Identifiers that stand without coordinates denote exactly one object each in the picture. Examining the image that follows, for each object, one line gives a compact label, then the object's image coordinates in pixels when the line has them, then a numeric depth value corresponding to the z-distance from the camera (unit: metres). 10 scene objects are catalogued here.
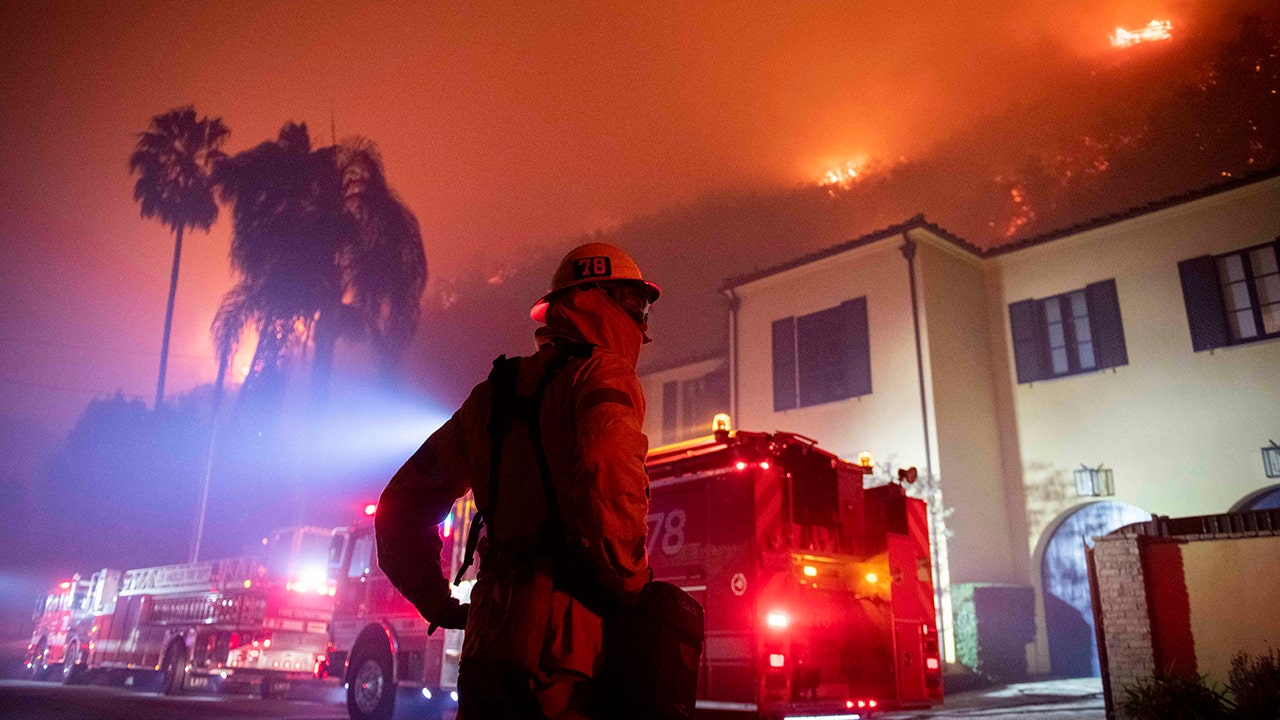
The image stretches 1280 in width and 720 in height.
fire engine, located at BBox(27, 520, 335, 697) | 14.43
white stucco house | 16.03
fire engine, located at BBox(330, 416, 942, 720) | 7.19
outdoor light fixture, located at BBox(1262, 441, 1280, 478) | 14.86
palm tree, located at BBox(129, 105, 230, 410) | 29.81
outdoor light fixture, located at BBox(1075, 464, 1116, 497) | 16.84
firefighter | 2.02
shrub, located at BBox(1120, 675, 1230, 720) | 8.34
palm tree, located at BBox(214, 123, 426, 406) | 26.52
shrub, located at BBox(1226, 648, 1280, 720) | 8.02
